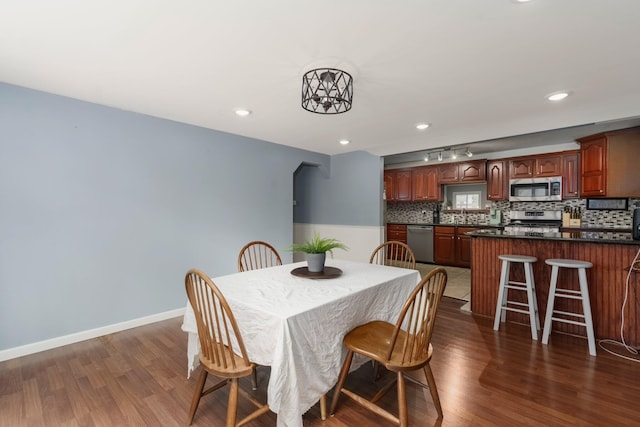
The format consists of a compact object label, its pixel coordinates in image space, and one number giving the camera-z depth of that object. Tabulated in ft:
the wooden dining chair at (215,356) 4.53
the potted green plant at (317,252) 6.99
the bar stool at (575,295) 8.07
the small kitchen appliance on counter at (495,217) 18.39
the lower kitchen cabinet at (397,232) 21.66
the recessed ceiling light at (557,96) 8.11
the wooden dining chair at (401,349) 4.75
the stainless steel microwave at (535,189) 16.07
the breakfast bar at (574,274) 8.43
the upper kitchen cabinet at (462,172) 18.56
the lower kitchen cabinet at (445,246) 19.22
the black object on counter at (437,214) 21.21
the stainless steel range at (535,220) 16.57
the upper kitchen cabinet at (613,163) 12.23
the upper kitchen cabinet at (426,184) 20.38
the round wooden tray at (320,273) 6.66
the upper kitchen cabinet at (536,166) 16.08
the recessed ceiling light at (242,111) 9.48
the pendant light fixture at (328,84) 6.56
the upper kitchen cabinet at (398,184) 21.77
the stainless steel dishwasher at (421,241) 20.34
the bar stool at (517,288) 8.96
